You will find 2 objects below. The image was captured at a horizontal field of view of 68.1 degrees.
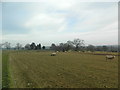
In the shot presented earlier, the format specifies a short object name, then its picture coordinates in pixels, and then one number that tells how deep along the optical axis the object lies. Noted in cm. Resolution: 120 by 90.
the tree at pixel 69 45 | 6502
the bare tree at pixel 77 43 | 6745
